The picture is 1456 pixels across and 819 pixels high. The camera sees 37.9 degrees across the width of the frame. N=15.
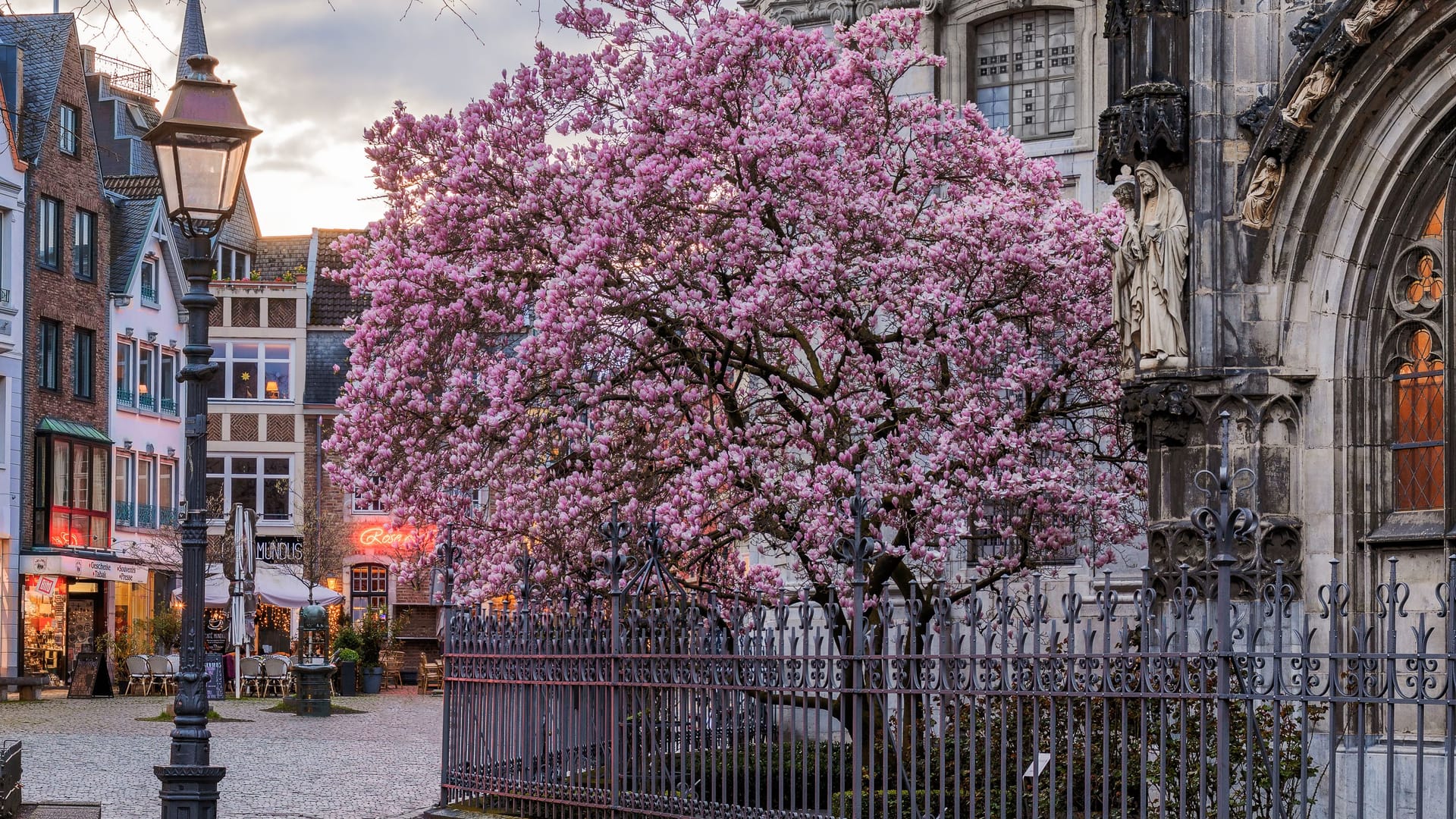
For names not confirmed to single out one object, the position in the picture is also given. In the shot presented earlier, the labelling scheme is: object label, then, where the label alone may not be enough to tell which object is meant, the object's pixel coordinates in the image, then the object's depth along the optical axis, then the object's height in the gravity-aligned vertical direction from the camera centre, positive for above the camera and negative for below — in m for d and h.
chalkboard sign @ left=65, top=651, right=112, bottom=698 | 42.75 -2.65
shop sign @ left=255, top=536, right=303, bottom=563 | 57.77 +0.02
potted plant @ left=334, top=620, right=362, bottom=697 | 45.50 -2.50
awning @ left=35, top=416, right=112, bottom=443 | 48.72 +2.77
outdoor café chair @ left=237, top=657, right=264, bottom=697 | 42.53 -2.43
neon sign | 61.09 +0.32
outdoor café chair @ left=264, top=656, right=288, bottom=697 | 42.97 -2.47
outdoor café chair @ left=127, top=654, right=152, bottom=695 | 43.16 -2.47
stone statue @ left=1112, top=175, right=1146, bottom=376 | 14.98 +1.84
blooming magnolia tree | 17.52 +1.92
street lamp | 11.52 +1.62
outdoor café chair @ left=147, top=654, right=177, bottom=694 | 42.50 -2.42
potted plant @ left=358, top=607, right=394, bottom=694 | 46.66 -2.28
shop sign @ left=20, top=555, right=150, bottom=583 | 47.59 -0.47
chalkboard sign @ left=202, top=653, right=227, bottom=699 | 38.50 -2.38
